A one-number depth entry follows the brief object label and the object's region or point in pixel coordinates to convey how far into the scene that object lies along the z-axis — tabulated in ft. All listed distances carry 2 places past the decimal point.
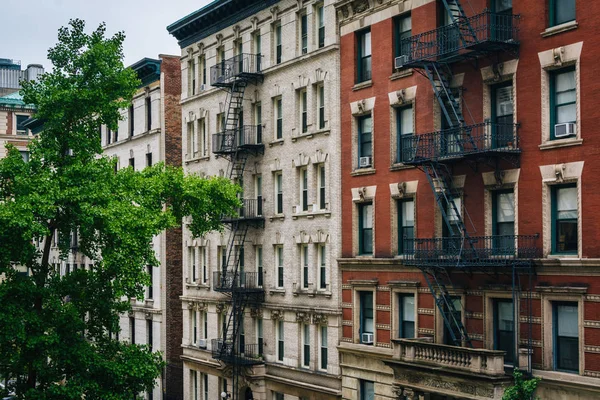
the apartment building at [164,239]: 186.19
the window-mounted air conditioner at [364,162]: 120.47
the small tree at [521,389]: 88.89
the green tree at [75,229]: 105.40
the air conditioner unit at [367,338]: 119.44
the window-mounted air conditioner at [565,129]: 88.94
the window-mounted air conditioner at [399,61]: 111.86
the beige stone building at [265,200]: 130.93
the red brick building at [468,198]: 89.04
